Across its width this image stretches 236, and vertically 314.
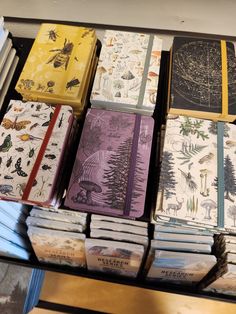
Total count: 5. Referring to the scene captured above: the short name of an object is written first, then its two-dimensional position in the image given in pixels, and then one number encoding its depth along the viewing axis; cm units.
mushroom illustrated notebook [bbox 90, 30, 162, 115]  78
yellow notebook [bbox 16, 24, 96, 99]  80
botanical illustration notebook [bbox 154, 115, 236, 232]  65
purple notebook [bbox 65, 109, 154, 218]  66
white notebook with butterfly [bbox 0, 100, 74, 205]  66
